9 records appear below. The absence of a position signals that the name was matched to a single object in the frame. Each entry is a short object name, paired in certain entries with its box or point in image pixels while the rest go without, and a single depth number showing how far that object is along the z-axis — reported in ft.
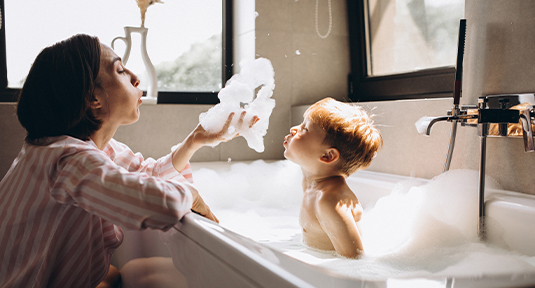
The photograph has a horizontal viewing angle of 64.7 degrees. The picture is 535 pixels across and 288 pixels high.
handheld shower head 4.13
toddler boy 3.84
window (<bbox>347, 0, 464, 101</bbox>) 6.24
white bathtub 1.85
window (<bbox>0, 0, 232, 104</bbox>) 7.16
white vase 7.09
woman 2.59
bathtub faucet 3.76
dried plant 7.02
